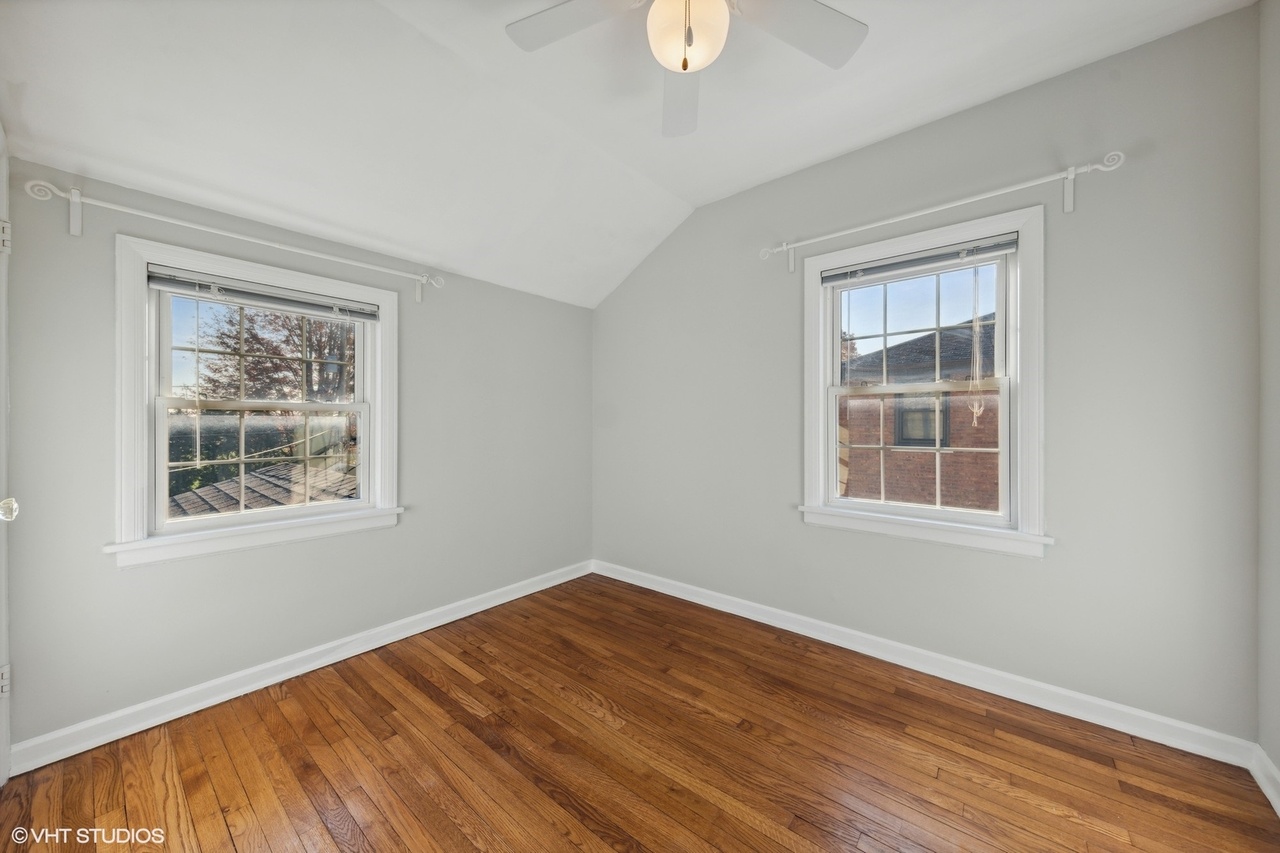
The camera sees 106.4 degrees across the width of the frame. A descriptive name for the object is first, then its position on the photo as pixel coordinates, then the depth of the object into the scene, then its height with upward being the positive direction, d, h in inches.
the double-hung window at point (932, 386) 85.1 +7.9
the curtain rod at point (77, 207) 70.7 +34.1
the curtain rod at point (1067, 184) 76.8 +41.7
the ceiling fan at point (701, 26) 56.8 +48.8
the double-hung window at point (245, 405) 79.2 +3.3
